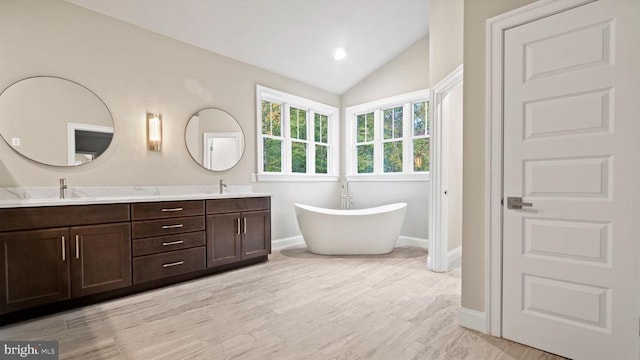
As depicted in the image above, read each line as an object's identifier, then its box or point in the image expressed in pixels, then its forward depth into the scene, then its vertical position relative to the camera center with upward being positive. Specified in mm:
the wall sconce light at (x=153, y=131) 3480 +534
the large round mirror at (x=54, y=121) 2684 +541
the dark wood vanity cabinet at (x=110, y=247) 2299 -656
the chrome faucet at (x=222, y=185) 4121 -117
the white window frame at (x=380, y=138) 5001 +706
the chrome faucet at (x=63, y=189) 2875 -116
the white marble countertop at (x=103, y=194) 2486 -188
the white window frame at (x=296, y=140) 4590 +715
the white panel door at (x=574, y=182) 1630 -37
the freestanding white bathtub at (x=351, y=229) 4242 -764
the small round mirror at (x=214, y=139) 3883 +511
